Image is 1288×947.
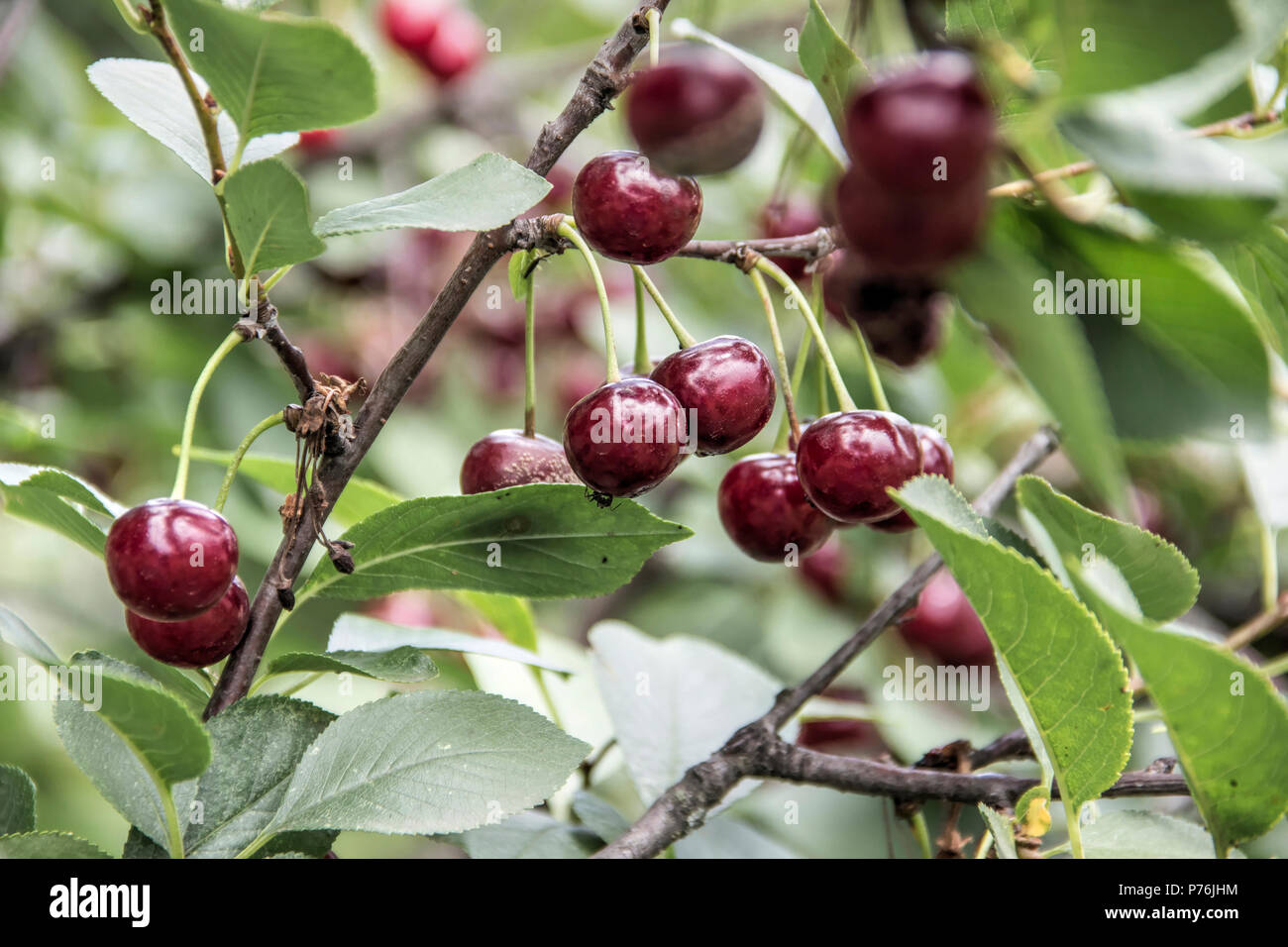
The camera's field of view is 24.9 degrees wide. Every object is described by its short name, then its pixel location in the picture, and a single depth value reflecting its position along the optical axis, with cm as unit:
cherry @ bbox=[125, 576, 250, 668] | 41
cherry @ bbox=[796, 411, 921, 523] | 41
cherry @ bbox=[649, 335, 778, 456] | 41
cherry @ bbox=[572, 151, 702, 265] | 40
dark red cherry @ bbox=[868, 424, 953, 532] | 43
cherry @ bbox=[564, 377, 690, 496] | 40
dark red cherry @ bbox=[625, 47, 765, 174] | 38
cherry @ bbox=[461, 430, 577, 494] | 43
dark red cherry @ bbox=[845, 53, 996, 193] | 34
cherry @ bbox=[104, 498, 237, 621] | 39
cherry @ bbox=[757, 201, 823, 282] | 47
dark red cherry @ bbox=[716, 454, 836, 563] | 44
